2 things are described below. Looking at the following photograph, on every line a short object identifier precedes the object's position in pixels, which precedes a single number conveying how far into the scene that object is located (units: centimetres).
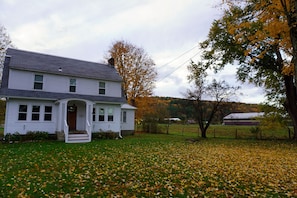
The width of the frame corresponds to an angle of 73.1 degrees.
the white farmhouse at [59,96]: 1486
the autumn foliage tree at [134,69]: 2902
